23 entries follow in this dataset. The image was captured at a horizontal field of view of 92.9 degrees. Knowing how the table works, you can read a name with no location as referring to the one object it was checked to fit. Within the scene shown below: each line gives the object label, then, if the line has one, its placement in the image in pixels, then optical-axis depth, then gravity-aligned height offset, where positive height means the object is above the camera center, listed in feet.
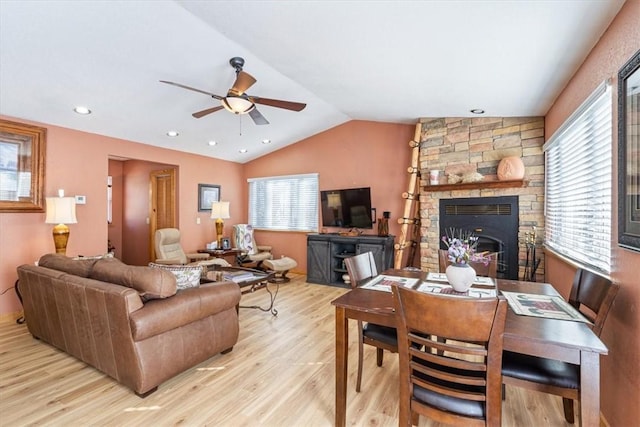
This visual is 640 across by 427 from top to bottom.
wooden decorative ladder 15.08 +0.00
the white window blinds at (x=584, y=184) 6.41 +0.76
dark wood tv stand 16.34 -2.24
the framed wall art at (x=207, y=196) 19.75 +1.17
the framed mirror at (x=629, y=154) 4.88 +1.00
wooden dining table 3.99 -1.82
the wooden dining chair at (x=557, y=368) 4.76 -2.56
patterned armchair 18.62 -2.32
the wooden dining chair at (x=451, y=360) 4.00 -2.09
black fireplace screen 12.53 -0.42
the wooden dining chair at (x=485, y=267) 8.41 -1.52
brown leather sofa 6.84 -2.61
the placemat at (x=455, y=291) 6.10 -1.63
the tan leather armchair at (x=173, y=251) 16.31 -2.12
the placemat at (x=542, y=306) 4.94 -1.67
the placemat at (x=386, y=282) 6.68 -1.62
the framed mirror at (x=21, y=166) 11.75 +1.87
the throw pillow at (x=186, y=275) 8.32 -1.74
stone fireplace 12.09 +2.15
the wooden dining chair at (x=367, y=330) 6.40 -2.59
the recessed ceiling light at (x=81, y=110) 12.08 +4.16
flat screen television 17.20 +0.31
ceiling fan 9.07 +3.61
